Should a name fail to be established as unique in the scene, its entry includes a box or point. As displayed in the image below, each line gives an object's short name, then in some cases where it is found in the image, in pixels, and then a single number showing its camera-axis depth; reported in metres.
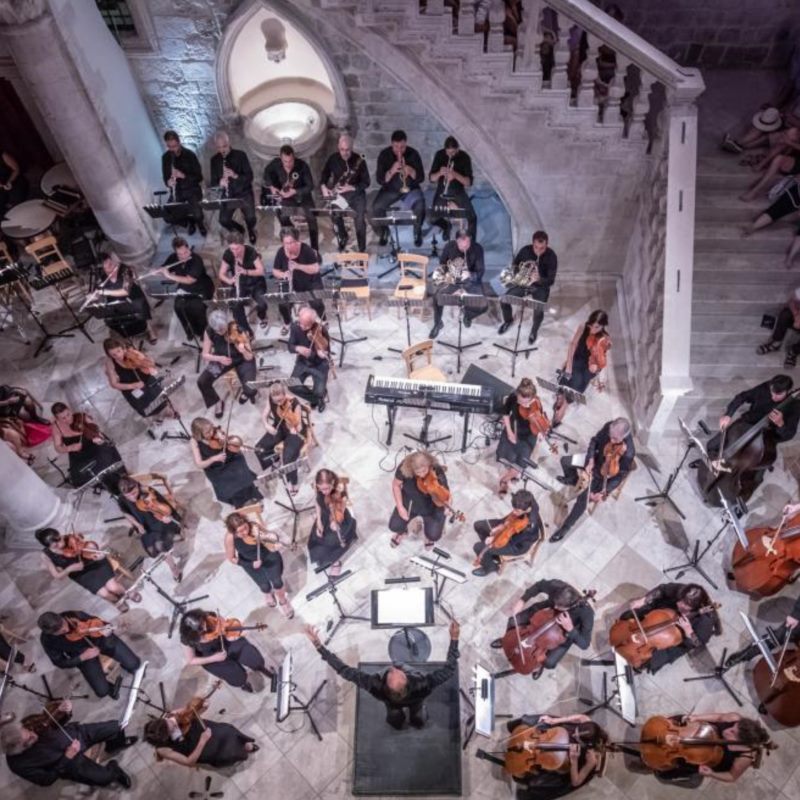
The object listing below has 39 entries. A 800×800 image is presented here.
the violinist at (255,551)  6.86
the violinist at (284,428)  8.02
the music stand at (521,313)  8.72
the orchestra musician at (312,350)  8.74
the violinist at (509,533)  7.00
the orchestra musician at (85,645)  6.60
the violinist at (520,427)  7.80
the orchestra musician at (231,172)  10.31
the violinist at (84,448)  8.05
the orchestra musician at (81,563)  7.11
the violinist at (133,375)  8.49
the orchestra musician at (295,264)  9.25
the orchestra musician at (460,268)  9.02
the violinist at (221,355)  8.72
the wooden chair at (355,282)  9.20
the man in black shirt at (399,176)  10.28
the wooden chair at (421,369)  8.51
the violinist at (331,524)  7.19
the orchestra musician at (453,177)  10.11
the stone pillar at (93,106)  8.57
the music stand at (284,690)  6.42
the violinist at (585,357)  8.28
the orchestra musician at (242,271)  9.34
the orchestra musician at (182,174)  10.45
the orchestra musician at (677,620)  6.41
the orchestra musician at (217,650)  6.33
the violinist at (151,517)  7.45
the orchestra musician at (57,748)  6.01
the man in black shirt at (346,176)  10.19
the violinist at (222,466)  7.72
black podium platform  6.75
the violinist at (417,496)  7.19
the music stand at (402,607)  6.97
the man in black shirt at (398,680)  5.93
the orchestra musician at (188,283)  9.32
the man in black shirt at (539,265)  9.02
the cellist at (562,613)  6.43
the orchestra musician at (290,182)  10.20
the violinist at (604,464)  7.41
